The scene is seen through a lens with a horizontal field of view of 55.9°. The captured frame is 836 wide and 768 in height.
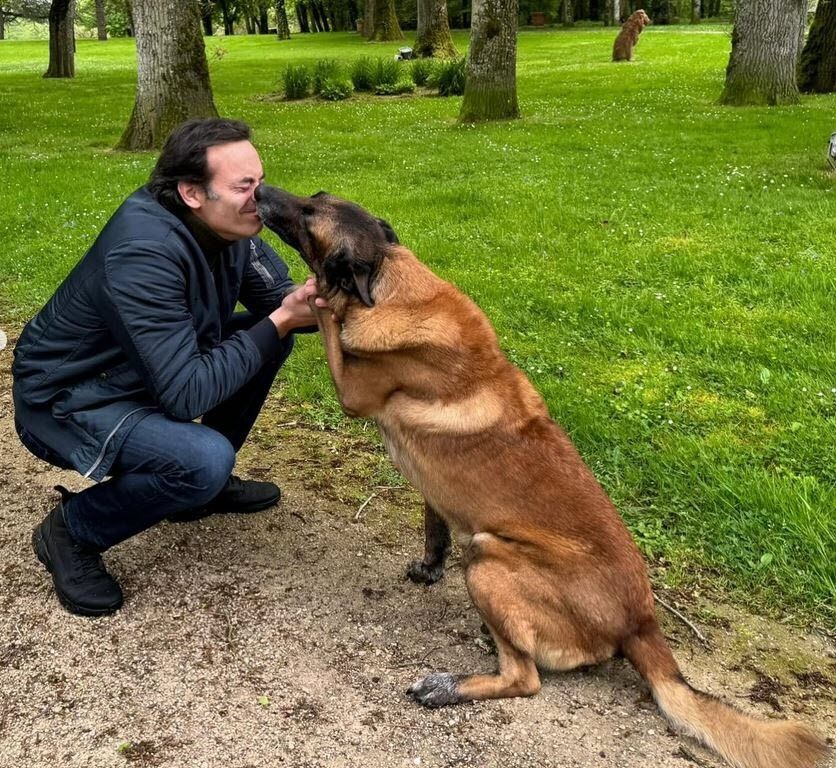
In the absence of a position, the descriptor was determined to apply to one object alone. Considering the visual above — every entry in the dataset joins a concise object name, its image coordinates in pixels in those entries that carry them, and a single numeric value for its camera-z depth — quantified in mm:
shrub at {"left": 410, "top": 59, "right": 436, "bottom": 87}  19609
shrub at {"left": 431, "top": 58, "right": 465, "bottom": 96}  18422
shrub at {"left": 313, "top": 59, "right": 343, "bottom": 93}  18970
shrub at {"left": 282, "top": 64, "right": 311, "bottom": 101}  18830
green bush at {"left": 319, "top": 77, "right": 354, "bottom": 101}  18516
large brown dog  2479
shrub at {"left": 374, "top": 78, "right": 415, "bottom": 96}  19047
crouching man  2789
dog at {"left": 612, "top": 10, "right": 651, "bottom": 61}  23859
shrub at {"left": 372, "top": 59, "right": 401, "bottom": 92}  19406
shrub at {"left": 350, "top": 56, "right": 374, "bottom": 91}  19453
